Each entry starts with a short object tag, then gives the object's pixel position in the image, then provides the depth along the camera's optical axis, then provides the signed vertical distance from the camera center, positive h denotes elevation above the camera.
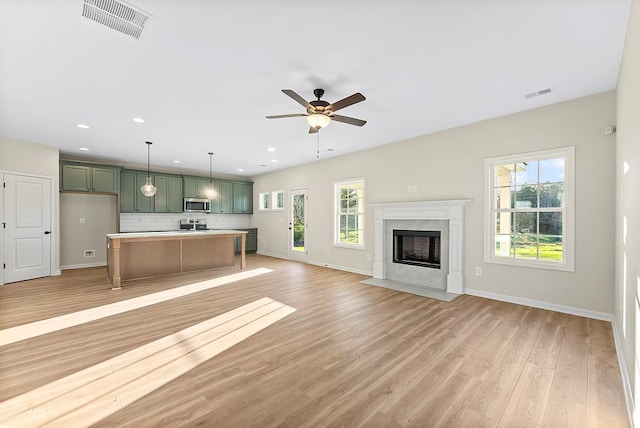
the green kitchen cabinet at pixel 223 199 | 8.60 +0.40
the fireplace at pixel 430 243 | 4.41 -0.46
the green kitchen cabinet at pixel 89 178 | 6.03 +0.76
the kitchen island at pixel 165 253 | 4.94 -0.88
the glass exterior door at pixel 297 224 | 7.66 -0.35
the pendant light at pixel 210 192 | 6.29 +0.45
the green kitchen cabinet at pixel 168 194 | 7.51 +0.49
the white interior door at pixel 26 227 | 5.02 -0.31
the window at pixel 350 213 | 6.10 -0.02
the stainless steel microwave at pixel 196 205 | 7.96 +0.19
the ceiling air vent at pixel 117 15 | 1.91 +1.44
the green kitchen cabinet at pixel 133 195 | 6.94 +0.43
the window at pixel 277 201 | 8.62 +0.34
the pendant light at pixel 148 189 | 5.55 +0.45
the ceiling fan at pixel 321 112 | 2.89 +1.11
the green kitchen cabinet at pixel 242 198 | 9.05 +0.46
